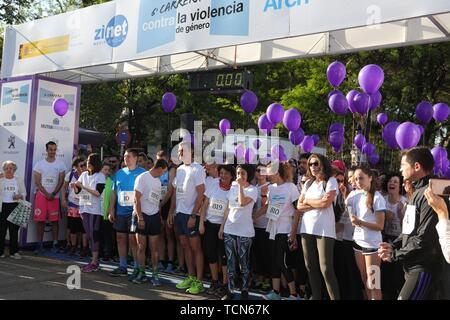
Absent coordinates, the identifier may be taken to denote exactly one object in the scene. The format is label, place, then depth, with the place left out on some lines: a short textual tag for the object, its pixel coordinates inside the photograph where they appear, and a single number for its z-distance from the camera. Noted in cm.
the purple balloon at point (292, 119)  1017
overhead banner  555
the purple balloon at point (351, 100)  879
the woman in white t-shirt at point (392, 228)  520
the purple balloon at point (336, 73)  835
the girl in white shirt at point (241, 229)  563
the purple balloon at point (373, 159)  1225
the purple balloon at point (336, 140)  1218
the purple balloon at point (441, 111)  994
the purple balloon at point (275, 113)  1018
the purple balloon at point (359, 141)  1166
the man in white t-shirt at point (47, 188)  853
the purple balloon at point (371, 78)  718
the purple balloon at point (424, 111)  978
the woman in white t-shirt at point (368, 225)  474
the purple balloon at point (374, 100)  847
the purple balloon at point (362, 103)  862
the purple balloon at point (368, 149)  1165
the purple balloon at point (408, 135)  755
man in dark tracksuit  336
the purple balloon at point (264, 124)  1140
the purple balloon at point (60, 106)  880
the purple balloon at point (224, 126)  1326
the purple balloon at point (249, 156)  863
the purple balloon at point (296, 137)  1176
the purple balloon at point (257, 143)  1175
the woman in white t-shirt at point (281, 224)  564
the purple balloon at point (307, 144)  1298
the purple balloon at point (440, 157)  860
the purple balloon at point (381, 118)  1307
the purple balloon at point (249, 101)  904
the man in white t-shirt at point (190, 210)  614
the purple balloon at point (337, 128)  1267
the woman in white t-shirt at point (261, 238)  622
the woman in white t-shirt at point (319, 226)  490
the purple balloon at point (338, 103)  941
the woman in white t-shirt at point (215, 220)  599
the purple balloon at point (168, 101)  989
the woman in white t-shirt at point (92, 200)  730
